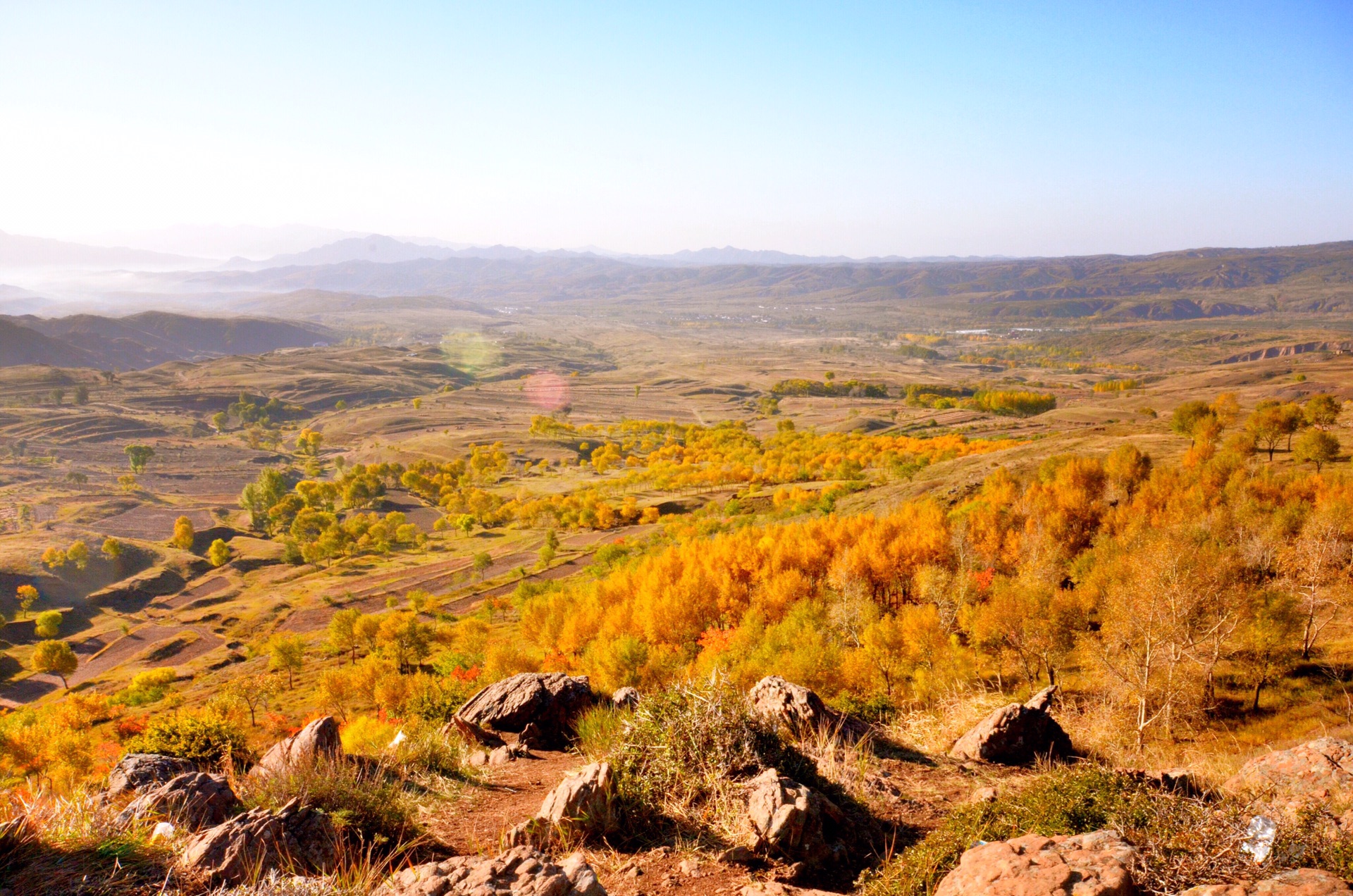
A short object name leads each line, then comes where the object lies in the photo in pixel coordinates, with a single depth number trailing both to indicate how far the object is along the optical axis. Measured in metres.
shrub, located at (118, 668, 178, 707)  57.56
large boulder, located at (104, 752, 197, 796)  10.41
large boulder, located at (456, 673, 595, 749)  13.91
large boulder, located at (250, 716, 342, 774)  9.56
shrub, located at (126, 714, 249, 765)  15.40
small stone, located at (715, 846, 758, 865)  7.42
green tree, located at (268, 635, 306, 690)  58.09
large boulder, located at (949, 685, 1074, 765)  12.39
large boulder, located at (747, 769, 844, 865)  7.40
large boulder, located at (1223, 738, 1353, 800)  8.44
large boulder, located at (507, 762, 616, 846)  7.96
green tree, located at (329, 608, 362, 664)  63.59
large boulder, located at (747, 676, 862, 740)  11.57
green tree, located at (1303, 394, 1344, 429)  73.69
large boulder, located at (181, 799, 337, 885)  6.76
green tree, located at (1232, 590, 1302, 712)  26.67
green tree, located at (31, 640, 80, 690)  65.69
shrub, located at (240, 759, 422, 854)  8.10
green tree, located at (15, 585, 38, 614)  81.81
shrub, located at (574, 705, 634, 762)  9.53
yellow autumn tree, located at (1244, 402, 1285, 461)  65.06
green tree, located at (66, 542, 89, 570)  91.56
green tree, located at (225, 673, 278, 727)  51.31
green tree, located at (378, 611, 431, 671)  54.56
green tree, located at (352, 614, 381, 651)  62.03
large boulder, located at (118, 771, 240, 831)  8.14
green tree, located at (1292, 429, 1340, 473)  56.06
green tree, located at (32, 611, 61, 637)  75.75
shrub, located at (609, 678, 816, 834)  8.19
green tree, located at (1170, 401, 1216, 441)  78.50
